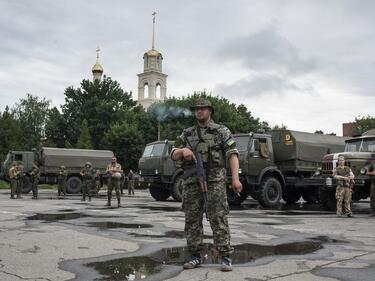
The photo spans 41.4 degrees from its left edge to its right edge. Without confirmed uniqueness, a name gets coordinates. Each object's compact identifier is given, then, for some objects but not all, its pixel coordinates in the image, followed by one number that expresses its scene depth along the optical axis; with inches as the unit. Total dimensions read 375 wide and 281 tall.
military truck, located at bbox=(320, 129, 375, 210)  533.0
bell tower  3316.9
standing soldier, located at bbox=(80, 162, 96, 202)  775.7
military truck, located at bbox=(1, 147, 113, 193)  1051.9
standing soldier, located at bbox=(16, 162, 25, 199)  809.8
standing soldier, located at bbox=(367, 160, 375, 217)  495.2
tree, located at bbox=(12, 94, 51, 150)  2758.4
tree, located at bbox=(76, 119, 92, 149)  2112.9
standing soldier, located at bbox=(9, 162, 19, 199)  801.3
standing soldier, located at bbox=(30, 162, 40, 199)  818.8
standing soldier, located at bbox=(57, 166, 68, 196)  916.6
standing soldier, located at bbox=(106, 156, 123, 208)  613.6
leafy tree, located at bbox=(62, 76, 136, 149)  2516.0
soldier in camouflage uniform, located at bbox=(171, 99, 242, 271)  208.8
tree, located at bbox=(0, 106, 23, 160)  2162.9
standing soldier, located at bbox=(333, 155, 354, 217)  486.9
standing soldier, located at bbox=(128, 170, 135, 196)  1072.2
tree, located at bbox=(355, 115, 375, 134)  2183.8
